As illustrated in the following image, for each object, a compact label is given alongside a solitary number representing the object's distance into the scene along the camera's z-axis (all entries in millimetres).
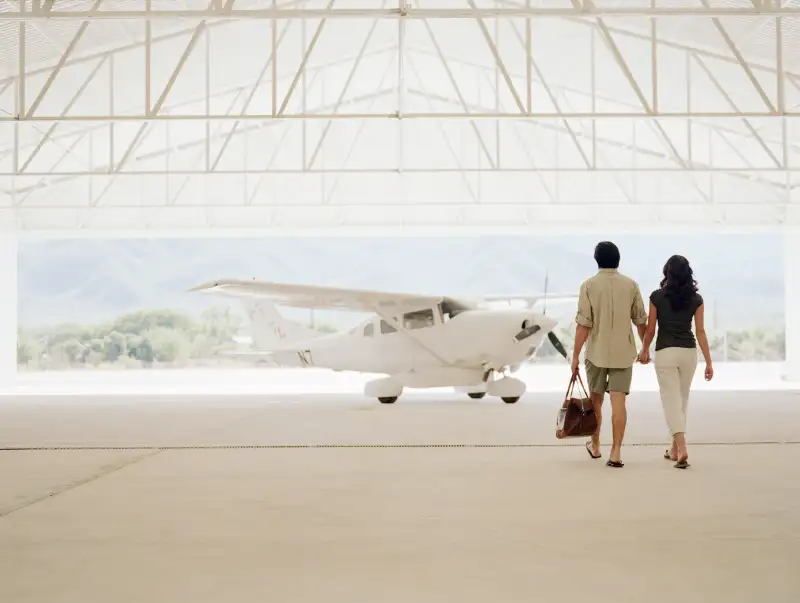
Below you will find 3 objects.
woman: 5984
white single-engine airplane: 14914
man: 6039
